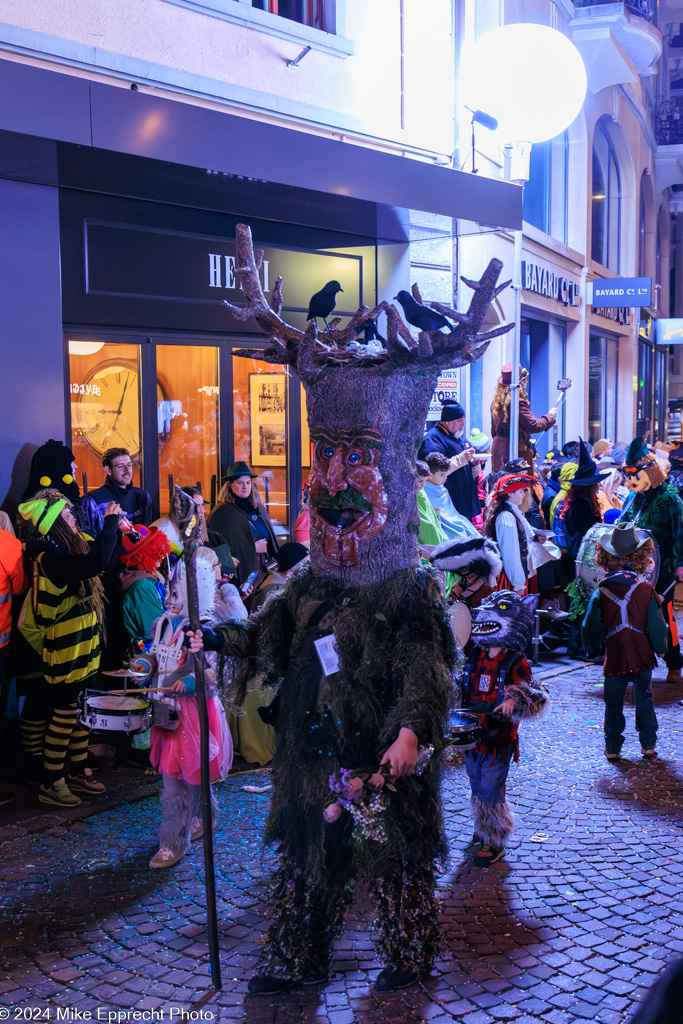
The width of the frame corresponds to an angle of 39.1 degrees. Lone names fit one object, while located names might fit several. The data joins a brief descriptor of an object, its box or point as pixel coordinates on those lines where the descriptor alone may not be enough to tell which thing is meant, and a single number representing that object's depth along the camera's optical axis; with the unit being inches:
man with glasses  241.9
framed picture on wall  340.2
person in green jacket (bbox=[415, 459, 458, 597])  241.9
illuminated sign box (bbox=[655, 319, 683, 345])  998.4
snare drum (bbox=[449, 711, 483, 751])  156.7
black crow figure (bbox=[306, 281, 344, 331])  145.9
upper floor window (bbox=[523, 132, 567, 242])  619.5
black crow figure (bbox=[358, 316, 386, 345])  148.5
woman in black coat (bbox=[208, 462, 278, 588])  256.4
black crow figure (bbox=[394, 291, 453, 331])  142.5
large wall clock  289.4
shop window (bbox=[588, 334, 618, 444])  824.9
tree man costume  127.8
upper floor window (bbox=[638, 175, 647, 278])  986.1
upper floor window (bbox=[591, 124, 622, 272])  797.9
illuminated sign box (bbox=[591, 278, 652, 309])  649.0
